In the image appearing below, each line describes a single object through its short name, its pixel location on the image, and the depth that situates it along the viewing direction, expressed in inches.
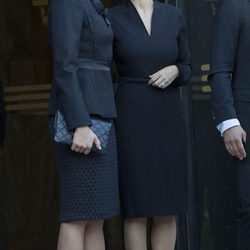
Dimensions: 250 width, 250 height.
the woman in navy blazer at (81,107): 297.1
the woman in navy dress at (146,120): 341.7
